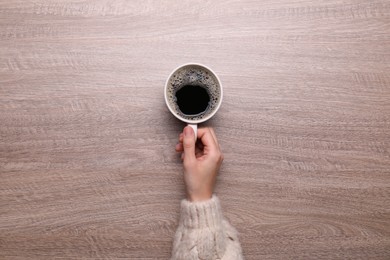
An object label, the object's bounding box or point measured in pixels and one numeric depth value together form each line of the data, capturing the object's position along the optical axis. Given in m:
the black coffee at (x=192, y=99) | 0.84
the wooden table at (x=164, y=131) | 0.90
